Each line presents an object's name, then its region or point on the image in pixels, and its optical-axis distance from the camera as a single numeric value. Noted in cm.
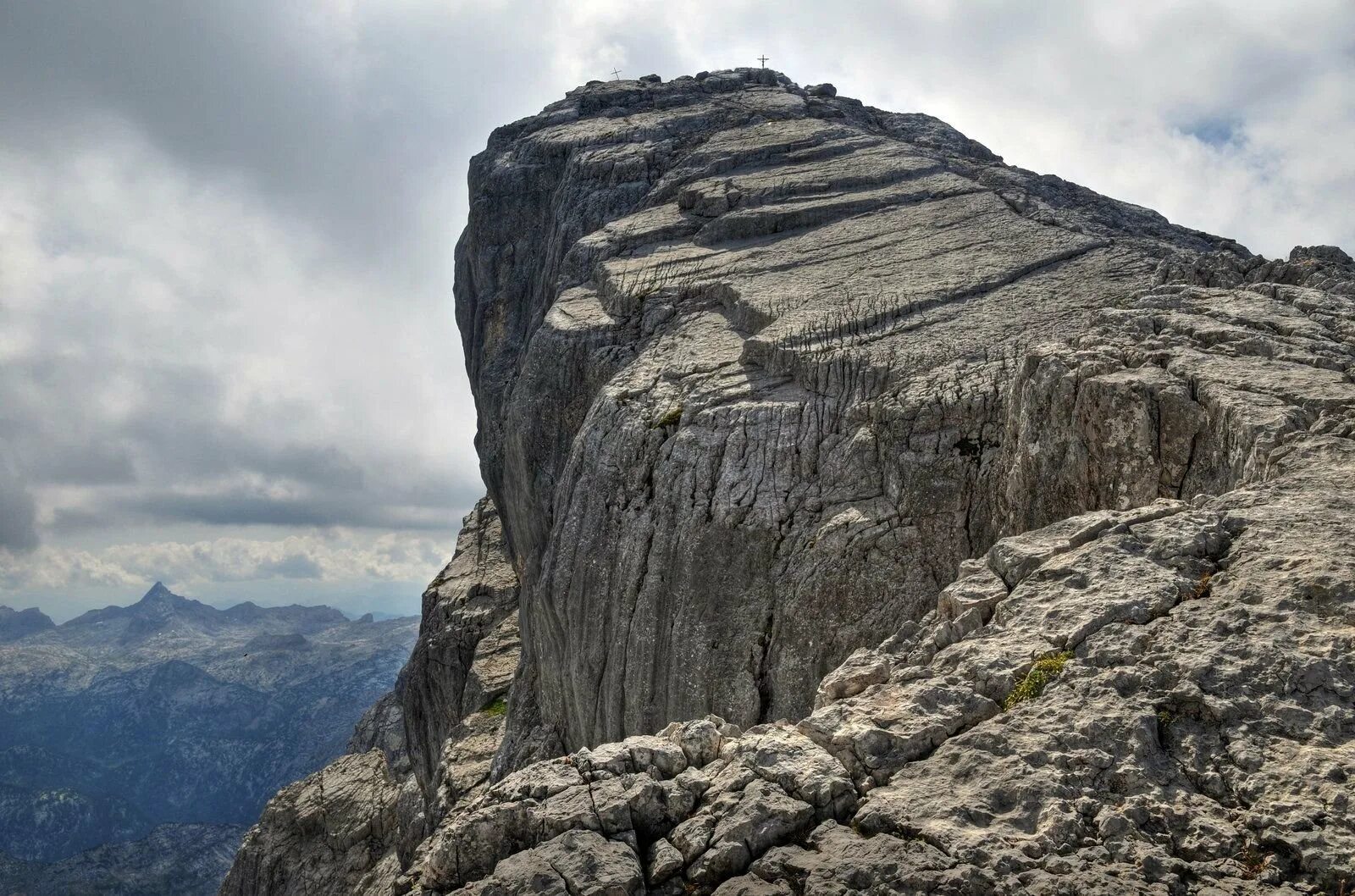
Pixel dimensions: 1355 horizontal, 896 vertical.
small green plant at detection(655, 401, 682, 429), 3772
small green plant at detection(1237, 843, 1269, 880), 1184
